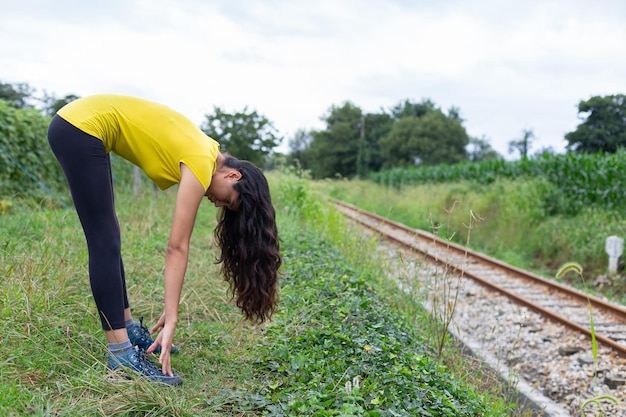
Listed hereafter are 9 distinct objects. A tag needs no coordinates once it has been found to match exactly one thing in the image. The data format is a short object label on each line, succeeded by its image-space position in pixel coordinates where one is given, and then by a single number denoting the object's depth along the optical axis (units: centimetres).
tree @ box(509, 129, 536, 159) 6221
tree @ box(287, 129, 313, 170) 6147
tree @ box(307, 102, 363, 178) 5425
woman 241
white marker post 841
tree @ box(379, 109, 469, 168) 4772
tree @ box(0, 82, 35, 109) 3119
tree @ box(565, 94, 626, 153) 2788
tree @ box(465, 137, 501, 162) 7019
